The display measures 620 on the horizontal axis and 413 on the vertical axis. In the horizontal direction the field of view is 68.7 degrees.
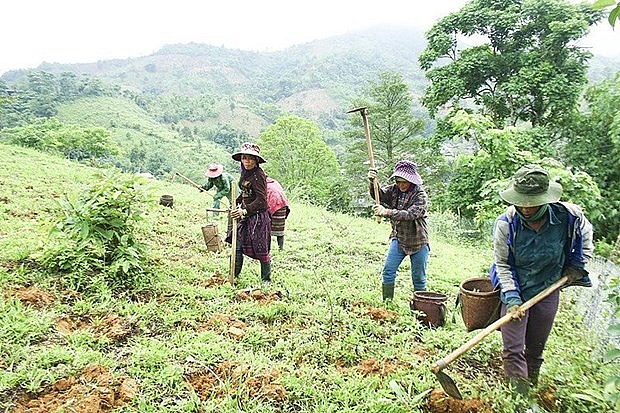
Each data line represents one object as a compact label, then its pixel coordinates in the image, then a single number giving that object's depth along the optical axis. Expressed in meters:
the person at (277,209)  6.97
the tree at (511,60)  12.55
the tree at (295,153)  26.25
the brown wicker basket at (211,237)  6.56
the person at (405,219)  4.46
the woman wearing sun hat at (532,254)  2.83
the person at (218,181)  8.05
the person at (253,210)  5.01
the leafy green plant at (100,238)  4.62
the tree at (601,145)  10.68
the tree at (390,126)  22.47
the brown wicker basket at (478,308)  3.21
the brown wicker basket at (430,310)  4.42
